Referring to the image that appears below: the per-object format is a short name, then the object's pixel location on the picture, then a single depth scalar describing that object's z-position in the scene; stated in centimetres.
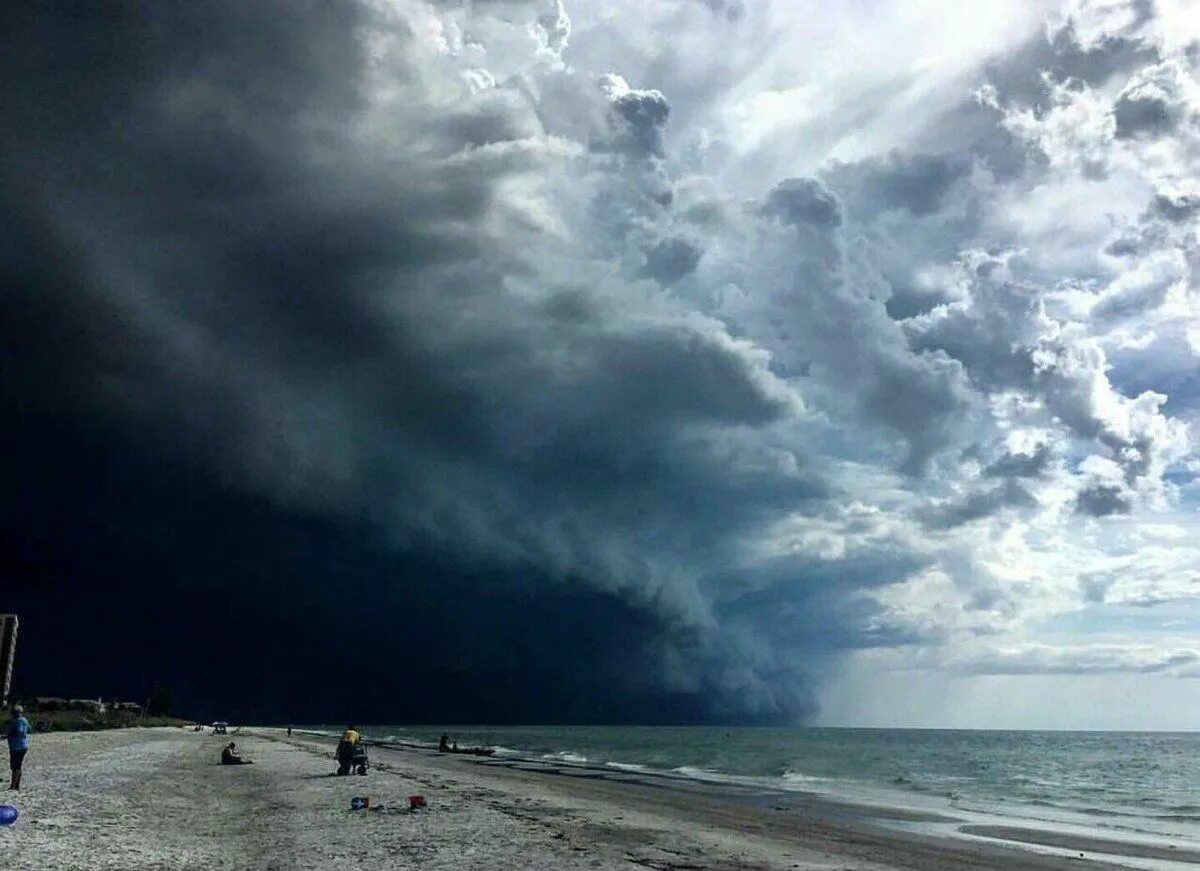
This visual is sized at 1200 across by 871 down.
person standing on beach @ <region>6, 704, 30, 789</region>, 3419
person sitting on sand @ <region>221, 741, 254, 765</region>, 6149
